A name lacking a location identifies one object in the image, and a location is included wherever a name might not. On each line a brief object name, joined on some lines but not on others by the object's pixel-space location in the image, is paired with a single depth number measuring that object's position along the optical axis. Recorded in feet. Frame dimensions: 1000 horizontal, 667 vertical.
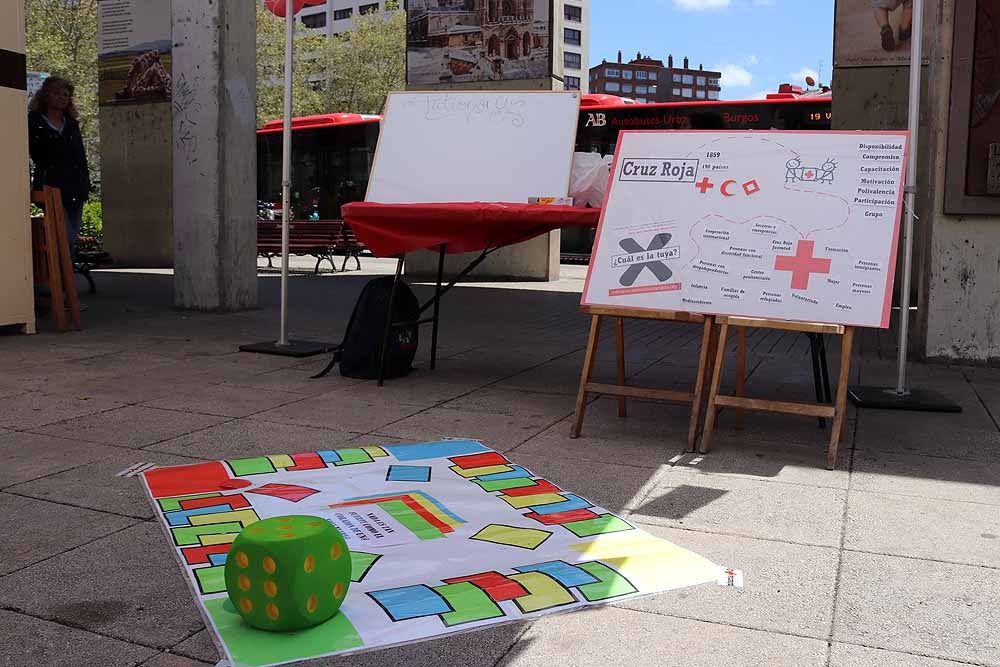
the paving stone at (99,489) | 12.80
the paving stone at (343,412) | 17.93
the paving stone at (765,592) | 9.61
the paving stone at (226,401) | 18.95
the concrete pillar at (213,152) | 33.60
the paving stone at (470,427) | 16.97
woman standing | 31.65
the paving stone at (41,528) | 11.05
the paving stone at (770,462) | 14.87
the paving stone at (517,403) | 19.22
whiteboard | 20.51
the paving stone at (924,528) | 11.59
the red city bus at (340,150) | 64.18
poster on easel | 15.98
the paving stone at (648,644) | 8.73
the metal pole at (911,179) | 19.39
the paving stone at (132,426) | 16.49
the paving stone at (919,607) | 9.09
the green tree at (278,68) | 127.44
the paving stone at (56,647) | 8.55
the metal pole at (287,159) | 25.08
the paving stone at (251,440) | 15.76
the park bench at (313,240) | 57.47
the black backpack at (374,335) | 22.22
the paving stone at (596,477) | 13.58
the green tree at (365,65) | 155.22
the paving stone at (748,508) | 12.31
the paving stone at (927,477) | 14.02
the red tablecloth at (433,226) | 19.76
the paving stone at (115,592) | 9.29
